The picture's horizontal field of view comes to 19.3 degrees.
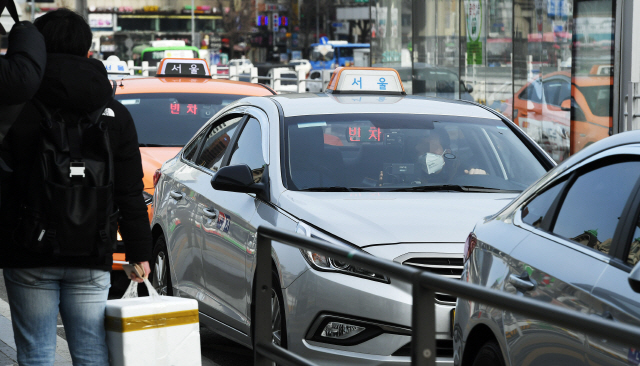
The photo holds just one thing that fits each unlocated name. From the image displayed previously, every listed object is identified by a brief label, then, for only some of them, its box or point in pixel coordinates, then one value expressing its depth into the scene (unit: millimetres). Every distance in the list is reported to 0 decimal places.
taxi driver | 10822
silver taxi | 8350
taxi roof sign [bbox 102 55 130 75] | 30087
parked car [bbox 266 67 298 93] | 68050
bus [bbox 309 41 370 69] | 128507
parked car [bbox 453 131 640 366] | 5284
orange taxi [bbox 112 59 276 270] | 17466
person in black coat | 6700
